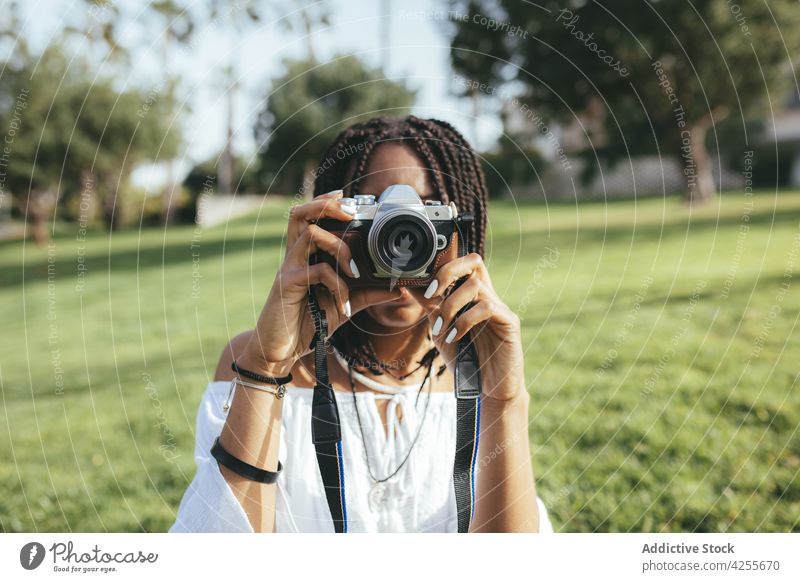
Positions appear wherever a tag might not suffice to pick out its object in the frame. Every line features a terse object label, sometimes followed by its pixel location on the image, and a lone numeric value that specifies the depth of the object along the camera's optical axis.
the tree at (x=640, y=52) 7.47
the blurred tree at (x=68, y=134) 14.12
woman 1.41
